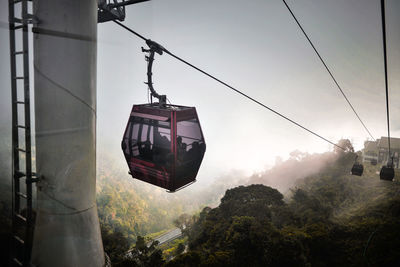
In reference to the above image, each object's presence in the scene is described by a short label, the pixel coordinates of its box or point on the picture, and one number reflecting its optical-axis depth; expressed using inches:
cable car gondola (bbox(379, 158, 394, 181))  516.7
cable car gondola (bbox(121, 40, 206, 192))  178.1
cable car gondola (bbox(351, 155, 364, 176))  572.6
